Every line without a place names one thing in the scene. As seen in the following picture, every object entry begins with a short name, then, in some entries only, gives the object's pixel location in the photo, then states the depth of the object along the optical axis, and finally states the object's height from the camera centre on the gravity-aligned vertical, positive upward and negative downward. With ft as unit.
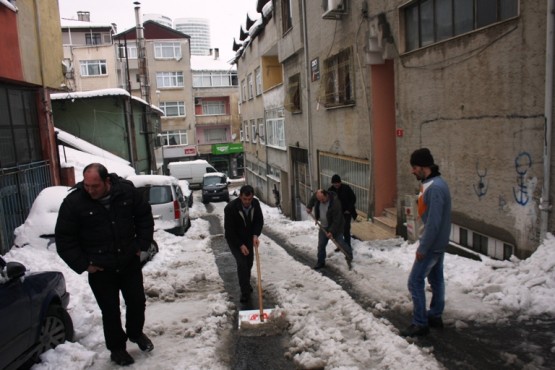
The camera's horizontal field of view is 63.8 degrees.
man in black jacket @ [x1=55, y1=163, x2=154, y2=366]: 13.00 -3.12
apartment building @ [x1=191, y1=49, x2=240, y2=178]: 168.55 +5.13
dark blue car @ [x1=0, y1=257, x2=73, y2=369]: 12.42 -5.36
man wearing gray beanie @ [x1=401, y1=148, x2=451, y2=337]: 14.17 -3.77
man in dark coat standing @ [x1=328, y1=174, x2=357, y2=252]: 28.89 -5.32
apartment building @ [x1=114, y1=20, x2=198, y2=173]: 158.51 +17.81
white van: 130.21 -11.79
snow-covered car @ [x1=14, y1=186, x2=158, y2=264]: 28.66 -5.54
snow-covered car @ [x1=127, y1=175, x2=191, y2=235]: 41.27 -6.39
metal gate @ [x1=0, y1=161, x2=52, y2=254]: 30.40 -3.96
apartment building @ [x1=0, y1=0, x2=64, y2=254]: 31.94 +3.02
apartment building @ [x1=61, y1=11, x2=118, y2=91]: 143.33 +26.73
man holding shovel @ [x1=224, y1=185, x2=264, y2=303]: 20.61 -4.69
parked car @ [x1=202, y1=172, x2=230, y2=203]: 101.30 -13.38
